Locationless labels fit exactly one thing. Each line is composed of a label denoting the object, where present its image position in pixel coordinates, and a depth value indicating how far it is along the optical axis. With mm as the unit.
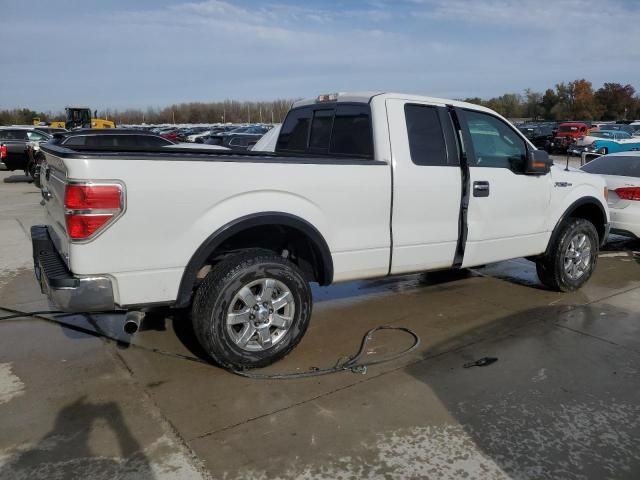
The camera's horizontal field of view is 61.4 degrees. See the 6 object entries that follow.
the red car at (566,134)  32562
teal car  22094
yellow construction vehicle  38562
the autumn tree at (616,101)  86412
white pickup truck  3166
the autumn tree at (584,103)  85938
